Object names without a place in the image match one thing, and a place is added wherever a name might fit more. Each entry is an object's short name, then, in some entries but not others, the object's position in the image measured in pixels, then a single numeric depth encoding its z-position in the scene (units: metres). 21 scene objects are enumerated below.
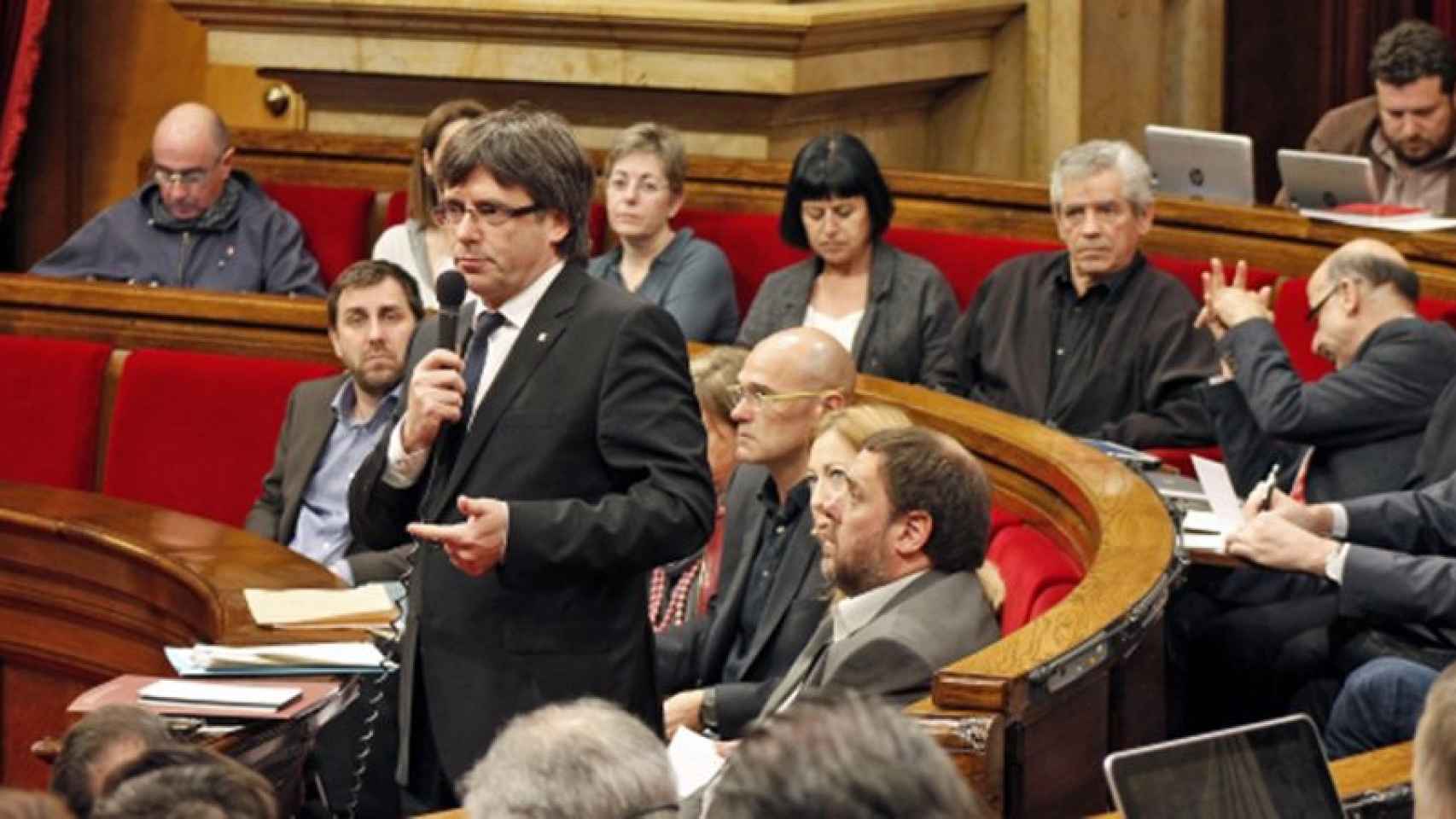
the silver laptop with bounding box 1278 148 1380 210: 12.92
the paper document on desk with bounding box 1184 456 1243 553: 9.66
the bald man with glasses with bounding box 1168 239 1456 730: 10.19
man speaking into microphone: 6.90
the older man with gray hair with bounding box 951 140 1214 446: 11.57
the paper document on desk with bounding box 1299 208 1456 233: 12.25
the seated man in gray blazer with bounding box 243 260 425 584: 10.93
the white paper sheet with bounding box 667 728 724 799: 7.45
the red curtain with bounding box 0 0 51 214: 15.85
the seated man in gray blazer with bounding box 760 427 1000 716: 7.22
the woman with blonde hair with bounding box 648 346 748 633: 9.51
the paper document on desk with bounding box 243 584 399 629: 8.02
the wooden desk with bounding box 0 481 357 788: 8.83
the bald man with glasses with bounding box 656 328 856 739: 8.44
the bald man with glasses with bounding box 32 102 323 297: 13.35
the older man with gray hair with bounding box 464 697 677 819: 4.67
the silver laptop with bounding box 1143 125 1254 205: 13.21
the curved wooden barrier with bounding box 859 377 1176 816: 6.19
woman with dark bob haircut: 12.32
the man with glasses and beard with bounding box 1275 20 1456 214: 13.58
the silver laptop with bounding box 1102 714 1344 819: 5.21
